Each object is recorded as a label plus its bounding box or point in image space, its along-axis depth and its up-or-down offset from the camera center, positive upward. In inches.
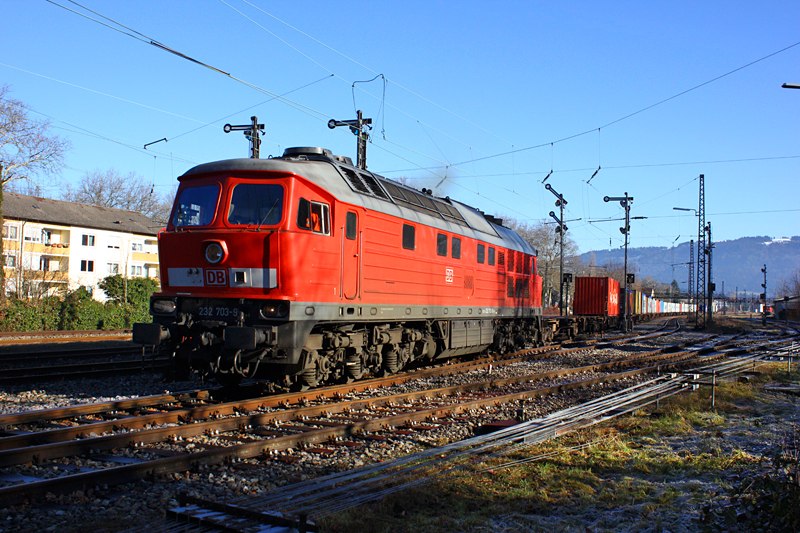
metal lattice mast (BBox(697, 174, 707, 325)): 1918.1 +175.1
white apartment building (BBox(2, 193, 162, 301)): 1897.1 +166.6
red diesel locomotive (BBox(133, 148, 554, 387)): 366.0 +11.9
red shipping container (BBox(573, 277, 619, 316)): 1397.6 -0.4
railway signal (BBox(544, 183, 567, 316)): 1412.4 +230.6
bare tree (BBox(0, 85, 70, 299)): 1455.5 +380.1
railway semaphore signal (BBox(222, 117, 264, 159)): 952.3 +258.6
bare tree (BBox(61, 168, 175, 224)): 2613.4 +406.3
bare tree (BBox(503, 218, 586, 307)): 2906.5 +238.6
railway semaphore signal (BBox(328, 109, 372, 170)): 881.5 +250.2
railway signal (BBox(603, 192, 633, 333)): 1432.0 +240.1
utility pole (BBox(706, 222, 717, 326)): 1748.3 -3.7
